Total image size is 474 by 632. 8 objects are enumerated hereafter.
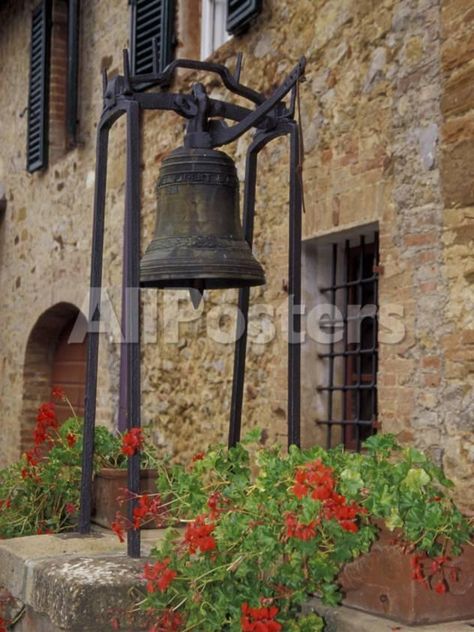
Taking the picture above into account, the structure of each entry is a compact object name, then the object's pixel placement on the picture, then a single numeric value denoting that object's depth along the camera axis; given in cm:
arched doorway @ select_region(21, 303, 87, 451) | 873
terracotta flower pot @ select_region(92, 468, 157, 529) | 470
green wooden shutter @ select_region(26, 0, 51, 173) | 874
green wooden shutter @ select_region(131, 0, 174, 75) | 671
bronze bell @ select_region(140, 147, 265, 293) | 381
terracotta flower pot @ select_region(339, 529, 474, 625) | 299
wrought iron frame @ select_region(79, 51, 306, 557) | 382
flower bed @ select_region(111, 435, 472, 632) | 300
